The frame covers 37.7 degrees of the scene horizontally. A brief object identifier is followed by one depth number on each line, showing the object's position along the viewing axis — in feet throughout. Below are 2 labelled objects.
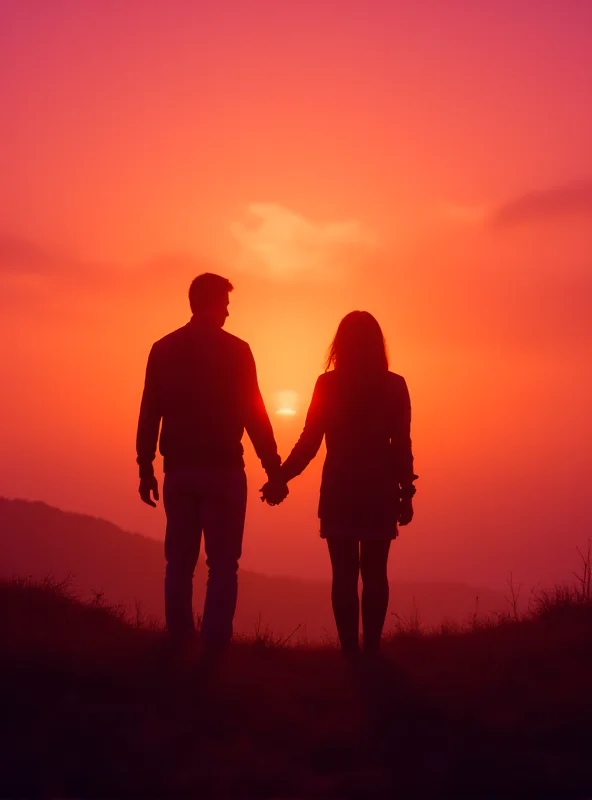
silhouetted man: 23.17
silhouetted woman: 23.80
